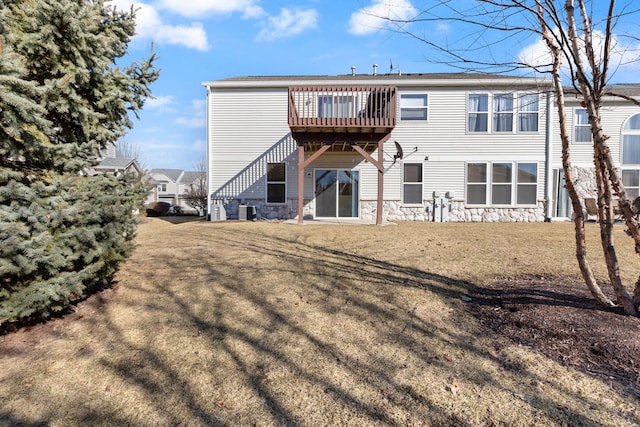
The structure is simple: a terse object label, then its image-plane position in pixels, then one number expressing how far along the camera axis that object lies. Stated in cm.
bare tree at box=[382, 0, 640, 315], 323
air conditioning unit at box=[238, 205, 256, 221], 1320
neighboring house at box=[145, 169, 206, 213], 3888
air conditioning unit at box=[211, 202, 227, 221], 1323
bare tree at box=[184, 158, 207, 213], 2130
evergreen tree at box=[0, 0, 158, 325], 309
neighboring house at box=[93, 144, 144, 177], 2143
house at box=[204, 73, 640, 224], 1325
